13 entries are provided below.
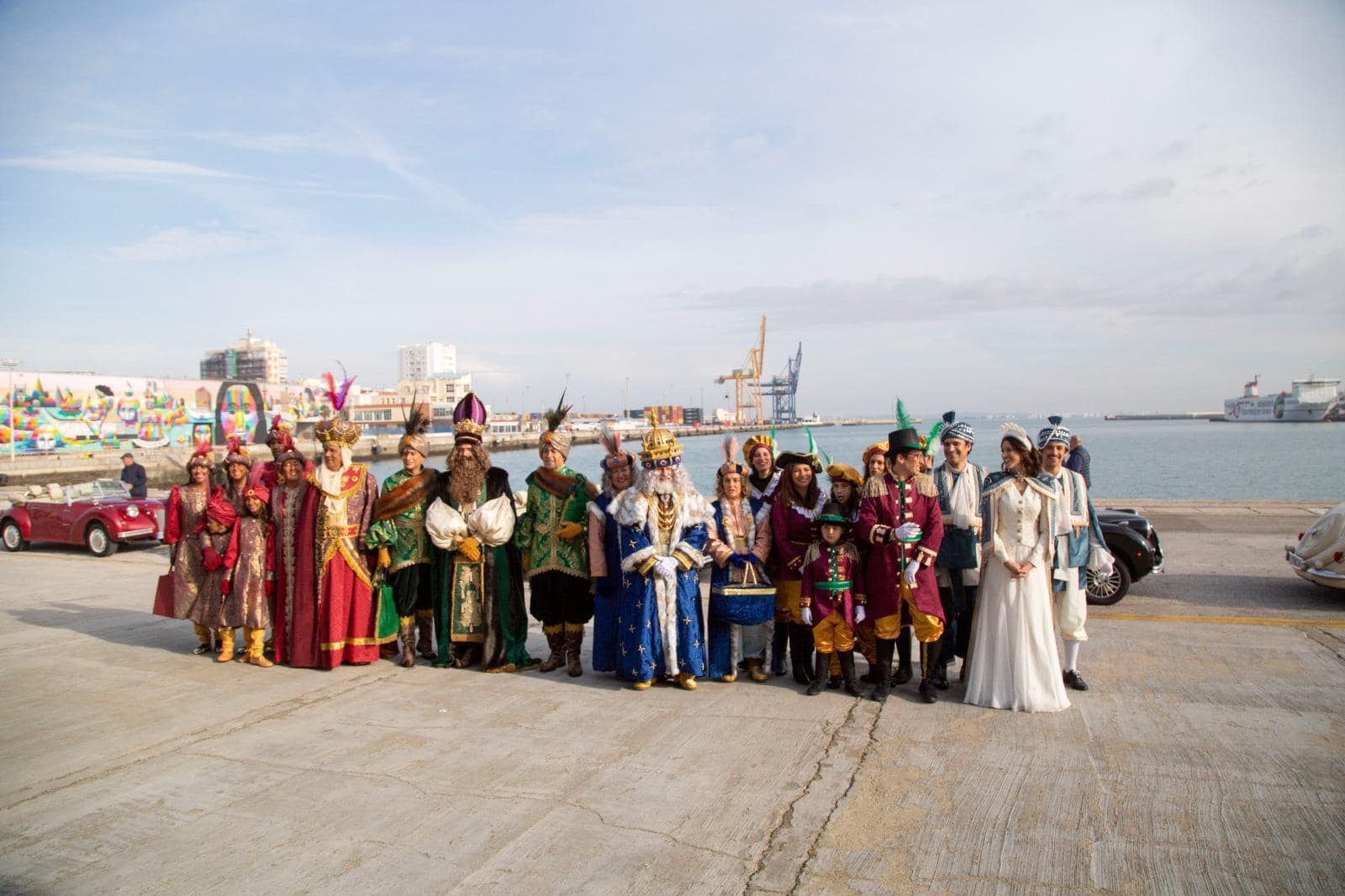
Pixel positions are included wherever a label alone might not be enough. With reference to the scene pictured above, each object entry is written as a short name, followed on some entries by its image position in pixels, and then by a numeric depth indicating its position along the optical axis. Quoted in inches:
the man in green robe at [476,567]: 245.9
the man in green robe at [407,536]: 251.6
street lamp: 1791.3
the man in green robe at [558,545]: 241.3
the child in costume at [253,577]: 260.8
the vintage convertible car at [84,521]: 542.0
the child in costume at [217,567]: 266.7
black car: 323.0
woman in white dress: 199.5
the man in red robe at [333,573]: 249.4
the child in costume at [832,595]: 212.7
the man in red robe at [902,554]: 206.7
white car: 305.7
